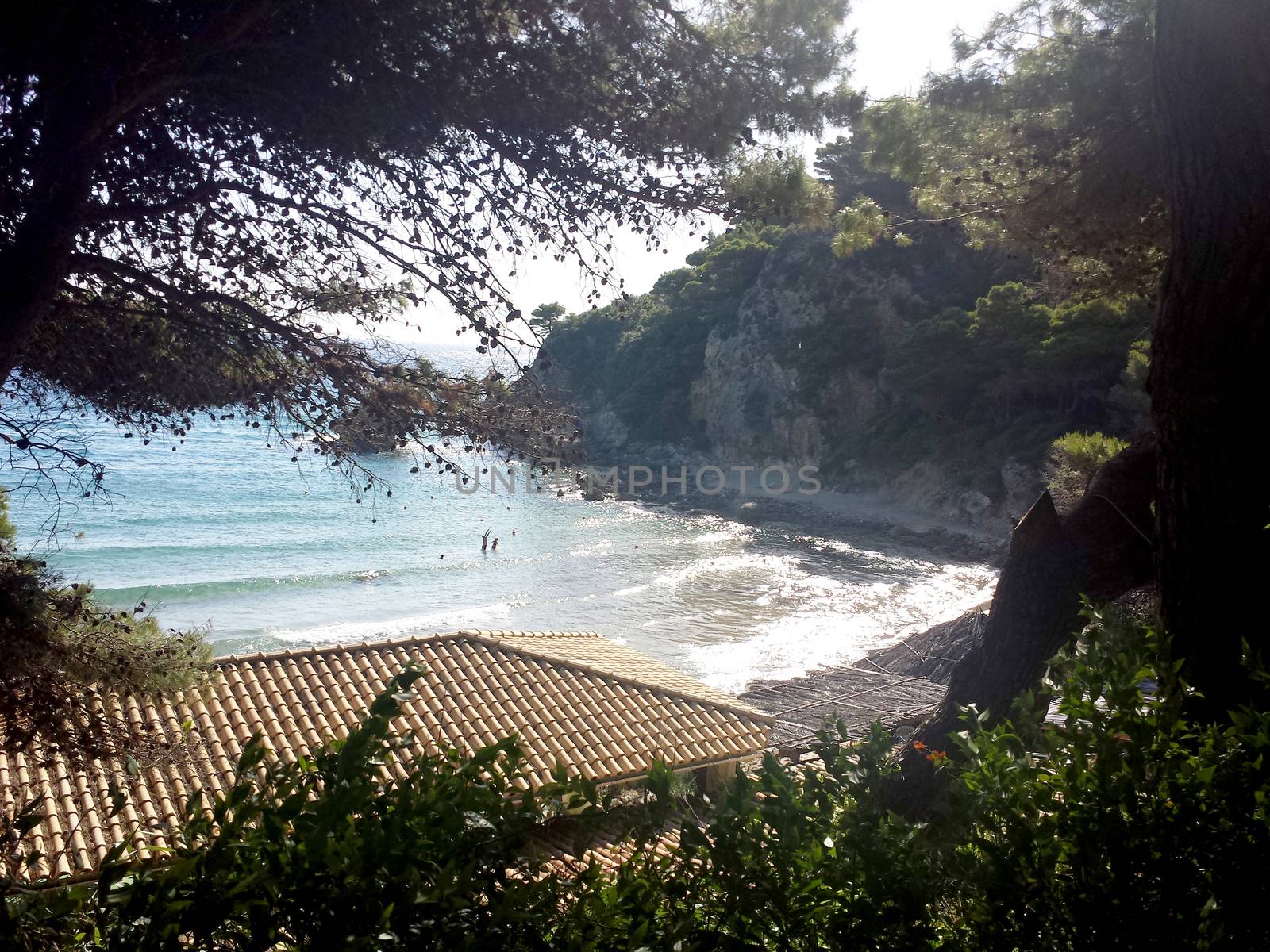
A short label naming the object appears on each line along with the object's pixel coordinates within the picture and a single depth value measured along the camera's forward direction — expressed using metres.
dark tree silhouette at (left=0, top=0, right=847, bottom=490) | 3.43
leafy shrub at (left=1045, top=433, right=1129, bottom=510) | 11.45
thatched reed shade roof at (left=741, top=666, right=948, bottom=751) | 12.01
